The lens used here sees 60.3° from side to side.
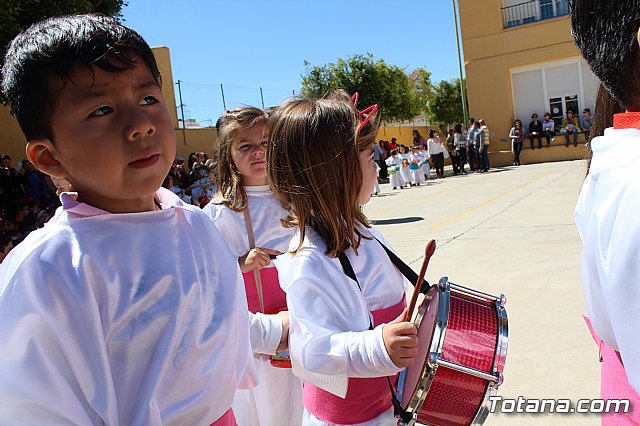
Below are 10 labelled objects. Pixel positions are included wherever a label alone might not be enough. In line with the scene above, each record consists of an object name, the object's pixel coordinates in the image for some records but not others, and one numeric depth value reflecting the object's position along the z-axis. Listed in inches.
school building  832.9
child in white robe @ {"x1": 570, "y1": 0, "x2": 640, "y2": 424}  36.8
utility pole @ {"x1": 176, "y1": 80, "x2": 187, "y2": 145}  785.7
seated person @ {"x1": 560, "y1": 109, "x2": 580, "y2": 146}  795.4
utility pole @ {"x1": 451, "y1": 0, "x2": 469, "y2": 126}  917.9
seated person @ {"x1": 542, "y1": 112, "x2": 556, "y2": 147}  818.2
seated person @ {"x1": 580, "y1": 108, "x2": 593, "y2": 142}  790.0
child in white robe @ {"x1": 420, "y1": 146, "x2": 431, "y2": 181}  741.3
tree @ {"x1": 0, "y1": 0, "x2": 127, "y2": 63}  349.4
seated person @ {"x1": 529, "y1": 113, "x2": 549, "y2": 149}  824.3
